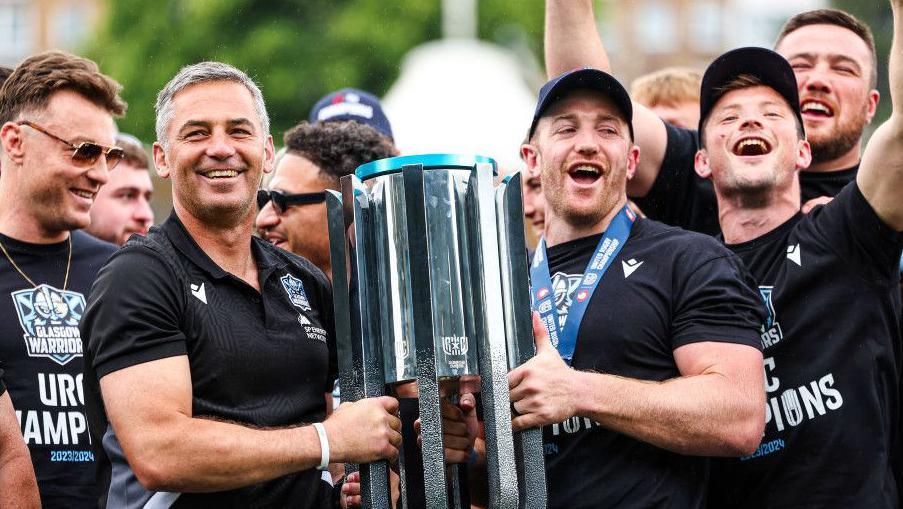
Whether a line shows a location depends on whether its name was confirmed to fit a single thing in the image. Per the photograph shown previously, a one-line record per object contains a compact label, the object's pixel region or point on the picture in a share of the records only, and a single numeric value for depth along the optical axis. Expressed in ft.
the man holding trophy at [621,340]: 14.19
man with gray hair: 13.08
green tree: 104.88
